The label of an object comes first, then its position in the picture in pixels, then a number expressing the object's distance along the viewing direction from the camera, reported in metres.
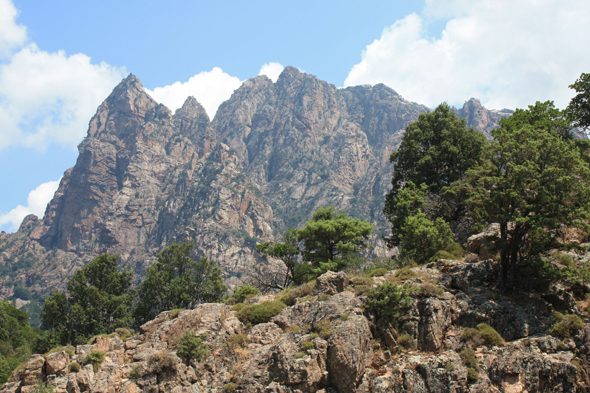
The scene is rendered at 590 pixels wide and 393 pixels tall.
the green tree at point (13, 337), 49.57
